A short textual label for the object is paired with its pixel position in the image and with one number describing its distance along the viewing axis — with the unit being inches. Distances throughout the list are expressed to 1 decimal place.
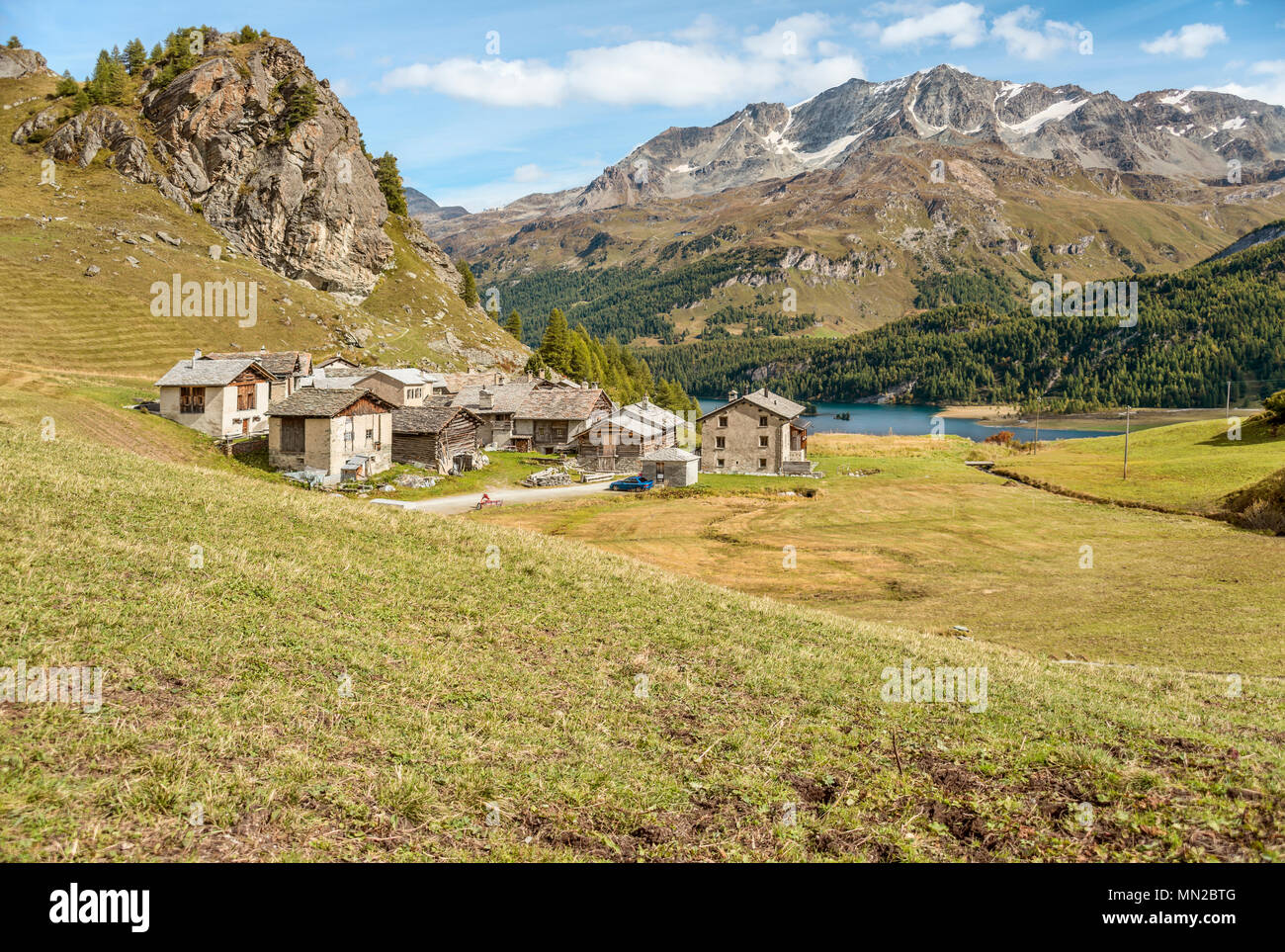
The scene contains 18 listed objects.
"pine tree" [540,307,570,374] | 5605.3
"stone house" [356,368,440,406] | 3833.7
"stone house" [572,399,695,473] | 3646.7
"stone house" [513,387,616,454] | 3781.7
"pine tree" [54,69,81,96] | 6353.3
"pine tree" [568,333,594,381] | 5693.9
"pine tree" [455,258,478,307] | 7578.7
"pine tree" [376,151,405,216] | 7603.4
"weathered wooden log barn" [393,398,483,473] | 2987.2
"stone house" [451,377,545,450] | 3846.0
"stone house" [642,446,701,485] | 3376.0
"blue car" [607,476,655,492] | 3203.7
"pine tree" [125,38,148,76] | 6688.0
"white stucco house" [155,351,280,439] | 2748.5
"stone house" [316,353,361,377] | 3841.0
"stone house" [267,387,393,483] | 2608.3
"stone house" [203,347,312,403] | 3243.1
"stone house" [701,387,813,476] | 3809.1
